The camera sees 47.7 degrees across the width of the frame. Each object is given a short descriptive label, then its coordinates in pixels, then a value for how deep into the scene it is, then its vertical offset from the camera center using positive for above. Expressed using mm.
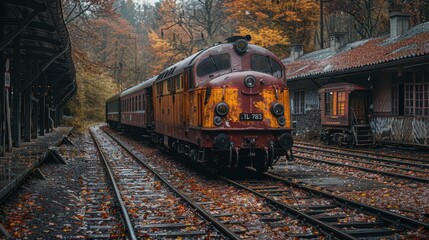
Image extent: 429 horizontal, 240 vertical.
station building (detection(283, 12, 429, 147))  18859 +1445
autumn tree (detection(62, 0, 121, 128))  32219 +3481
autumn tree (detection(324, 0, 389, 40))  41197 +9260
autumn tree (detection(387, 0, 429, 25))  37125 +8402
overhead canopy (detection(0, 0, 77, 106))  10469 +2293
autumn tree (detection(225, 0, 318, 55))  41628 +8587
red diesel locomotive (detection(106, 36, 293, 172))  11047 +218
